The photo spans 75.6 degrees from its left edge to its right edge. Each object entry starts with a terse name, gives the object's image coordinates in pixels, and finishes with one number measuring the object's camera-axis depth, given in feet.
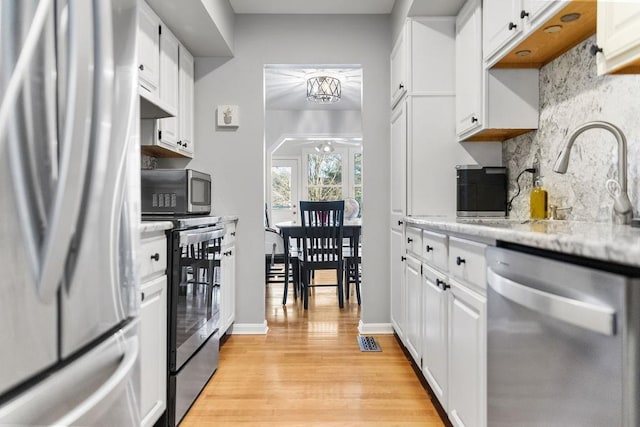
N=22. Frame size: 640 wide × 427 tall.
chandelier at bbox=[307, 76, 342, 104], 15.48
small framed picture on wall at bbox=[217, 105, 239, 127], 10.66
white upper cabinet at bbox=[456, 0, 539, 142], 7.25
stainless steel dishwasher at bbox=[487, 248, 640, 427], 2.27
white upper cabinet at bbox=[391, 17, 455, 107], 8.76
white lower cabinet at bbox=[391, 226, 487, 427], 4.55
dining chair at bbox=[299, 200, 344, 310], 12.93
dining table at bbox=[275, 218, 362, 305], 13.41
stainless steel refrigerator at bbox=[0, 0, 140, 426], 1.78
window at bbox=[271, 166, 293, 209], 25.86
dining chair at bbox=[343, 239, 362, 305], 13.47
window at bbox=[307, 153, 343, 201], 25.71
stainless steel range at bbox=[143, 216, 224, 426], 6.08
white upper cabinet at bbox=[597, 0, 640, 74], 3.67
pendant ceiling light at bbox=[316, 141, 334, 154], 24.29
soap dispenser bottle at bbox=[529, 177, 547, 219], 6.75
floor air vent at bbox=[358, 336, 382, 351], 9.41
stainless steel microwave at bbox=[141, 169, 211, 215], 8.30
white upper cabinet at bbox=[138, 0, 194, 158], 7.95
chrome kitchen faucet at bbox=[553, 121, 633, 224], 4.70
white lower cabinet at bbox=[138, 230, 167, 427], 5.22
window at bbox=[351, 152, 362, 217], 25.68
